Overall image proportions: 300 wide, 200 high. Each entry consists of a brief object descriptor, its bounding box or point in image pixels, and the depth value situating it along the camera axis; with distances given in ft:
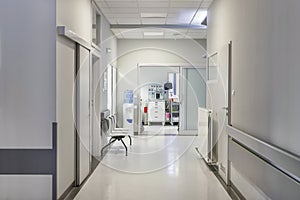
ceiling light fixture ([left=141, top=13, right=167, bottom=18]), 26.20
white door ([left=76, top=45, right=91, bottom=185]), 17.08
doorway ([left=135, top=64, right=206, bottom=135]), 48.29
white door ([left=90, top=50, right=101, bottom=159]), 23.91
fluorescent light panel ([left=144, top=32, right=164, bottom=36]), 33.96
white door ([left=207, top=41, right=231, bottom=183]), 18.31
